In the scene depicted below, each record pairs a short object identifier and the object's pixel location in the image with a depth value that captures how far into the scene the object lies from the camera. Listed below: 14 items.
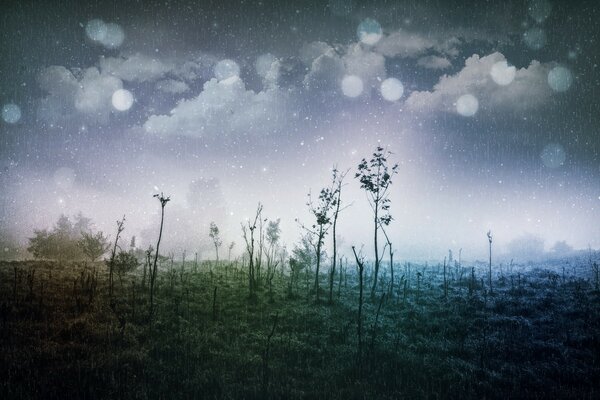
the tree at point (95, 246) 42.94
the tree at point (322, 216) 33.38
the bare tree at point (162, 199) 21.71
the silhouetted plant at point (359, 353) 16.27
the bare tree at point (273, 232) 58.12
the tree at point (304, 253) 45.79
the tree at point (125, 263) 32.19
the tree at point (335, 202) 32.77
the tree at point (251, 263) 30.80
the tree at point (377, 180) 26.45
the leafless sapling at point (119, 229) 25.80
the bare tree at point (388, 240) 27.77
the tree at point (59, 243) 52.28
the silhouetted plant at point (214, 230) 54.74
